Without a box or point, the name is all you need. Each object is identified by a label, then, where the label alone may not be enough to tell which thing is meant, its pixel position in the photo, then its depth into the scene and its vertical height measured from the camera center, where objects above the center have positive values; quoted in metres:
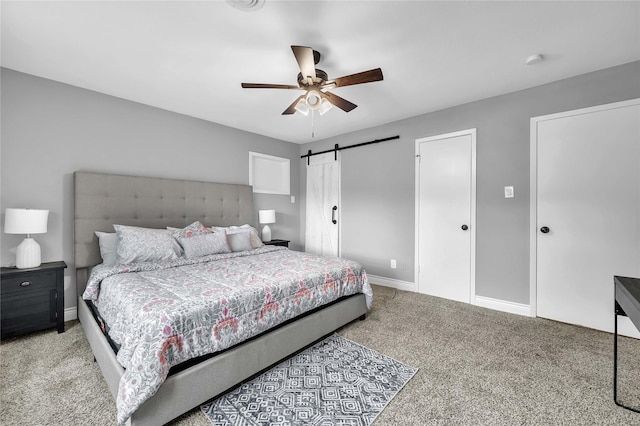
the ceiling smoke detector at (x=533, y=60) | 2.31 +1.32
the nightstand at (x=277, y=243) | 4.29 -0.55
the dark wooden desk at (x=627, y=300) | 1.32 -0.50
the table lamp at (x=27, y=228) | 2.27 -0.15
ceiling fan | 1.97 +1.04
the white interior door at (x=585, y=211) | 2.43 -0.02
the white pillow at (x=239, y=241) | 3.35 -0.40
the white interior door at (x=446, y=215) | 3.31 -0.08
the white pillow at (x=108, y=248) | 2.66 -0.39
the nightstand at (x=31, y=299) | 2.24 -0.79
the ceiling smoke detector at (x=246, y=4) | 1.67 +1.32
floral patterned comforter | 1.33 -0.62
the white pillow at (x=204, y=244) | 2.91 -0.39
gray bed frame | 1.46 -0.60
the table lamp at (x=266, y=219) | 4.34 -0.16
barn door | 4.73 +0.07
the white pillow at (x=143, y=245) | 2.58 -0.36
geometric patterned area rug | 1.51 -1.18
